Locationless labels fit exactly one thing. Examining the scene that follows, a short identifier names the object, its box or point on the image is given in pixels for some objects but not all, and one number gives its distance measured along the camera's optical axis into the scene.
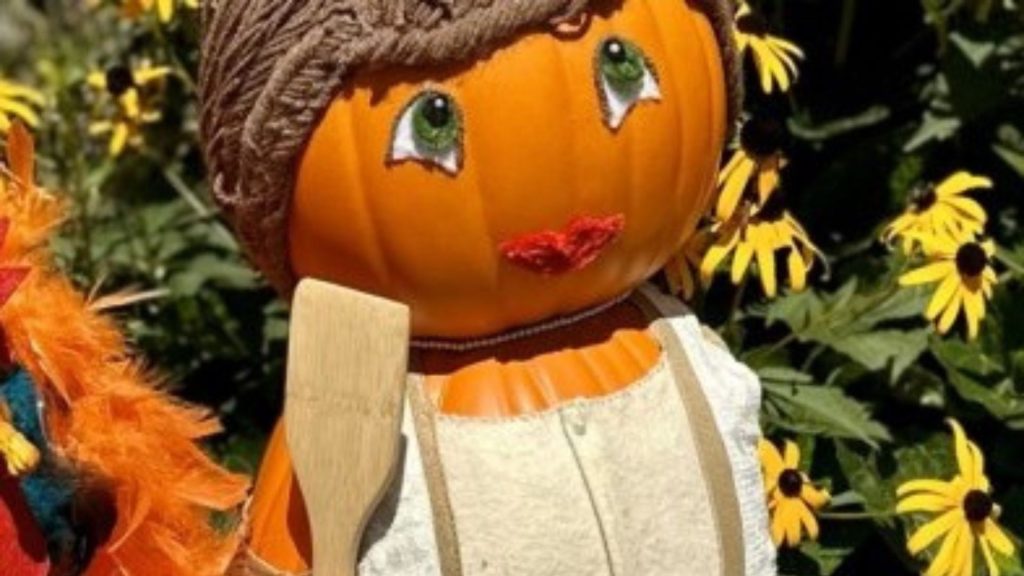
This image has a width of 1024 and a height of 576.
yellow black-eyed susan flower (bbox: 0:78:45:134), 2.02
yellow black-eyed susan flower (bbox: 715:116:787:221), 1.98
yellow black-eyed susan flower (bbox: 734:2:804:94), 2.04
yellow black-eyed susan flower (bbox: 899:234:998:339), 1.99
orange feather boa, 1.73
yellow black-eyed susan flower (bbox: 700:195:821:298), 1.97
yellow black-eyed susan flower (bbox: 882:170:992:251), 2.02
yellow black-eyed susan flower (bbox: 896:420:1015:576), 1.92
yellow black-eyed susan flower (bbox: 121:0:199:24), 2.10
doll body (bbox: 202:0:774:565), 1.74
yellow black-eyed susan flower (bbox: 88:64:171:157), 2.29
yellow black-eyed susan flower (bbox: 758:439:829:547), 1.94
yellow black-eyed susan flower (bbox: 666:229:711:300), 1.96
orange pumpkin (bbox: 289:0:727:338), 1.74
